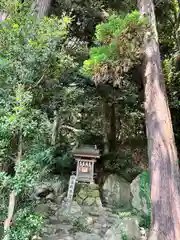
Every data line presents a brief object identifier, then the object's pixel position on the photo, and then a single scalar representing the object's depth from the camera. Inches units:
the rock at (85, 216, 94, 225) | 161.6
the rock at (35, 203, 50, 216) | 168.1
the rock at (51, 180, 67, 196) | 211.1
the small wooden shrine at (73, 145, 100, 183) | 214.5
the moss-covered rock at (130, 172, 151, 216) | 161.3
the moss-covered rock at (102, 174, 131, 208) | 213.0
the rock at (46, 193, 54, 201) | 198.8
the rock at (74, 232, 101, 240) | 135.8
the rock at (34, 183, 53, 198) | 197.3
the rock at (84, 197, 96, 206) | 199.5
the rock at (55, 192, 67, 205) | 199.1
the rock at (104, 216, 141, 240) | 121.2
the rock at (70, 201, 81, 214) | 182.2
